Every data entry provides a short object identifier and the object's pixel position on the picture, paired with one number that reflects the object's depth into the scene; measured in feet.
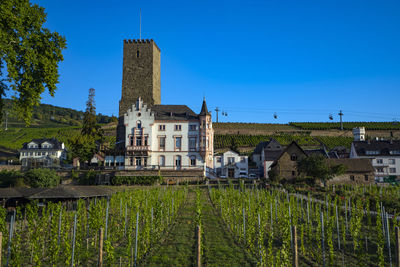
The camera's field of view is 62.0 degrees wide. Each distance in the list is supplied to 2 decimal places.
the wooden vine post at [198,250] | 35.28
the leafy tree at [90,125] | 203.82
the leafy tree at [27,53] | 53.21
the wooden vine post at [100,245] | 36.83
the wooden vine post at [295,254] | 33.45
